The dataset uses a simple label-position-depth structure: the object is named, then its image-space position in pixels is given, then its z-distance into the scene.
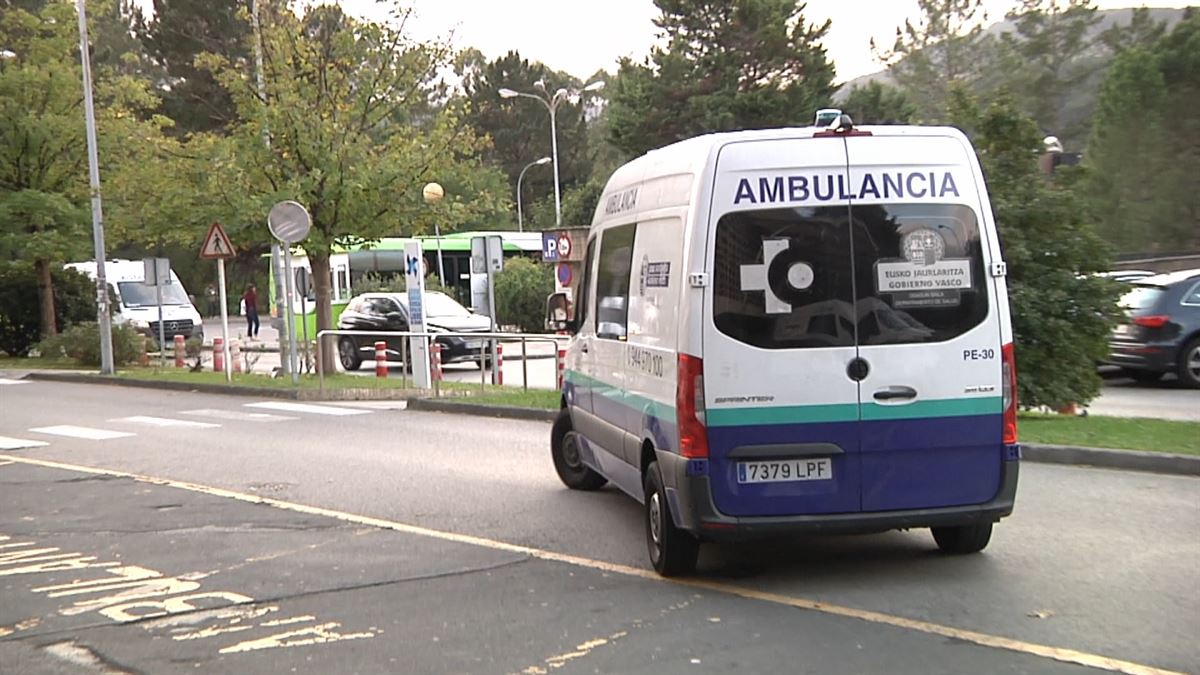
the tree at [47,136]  29.11
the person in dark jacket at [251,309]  43.53
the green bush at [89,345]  27.95
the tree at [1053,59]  64.06
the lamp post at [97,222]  25.11
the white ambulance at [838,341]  6.31
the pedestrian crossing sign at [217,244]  20.83
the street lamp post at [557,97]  47.59
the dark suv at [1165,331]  16.52
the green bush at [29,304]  31.81
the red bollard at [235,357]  27.61
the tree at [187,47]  59.09
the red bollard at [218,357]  26.30
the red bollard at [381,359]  23.02
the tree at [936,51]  68.06
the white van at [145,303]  34.75
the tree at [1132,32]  58.84
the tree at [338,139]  21.59
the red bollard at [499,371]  20.43
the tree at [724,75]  48.91
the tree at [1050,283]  11.99
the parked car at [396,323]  25.42
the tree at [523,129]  82.62
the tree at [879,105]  49.94
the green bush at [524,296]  37.16
